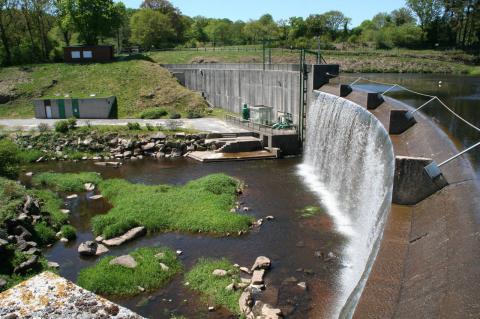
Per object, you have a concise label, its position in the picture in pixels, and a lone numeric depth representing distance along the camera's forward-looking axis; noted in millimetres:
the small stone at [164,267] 17750
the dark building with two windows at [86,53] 64688
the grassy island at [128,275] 16438
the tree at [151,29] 89875
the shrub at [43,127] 42862
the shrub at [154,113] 49672
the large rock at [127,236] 20622
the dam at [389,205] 9586
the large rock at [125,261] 17844
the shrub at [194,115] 49703
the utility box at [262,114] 41531
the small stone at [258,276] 16359
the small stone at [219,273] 16931
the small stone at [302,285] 16183
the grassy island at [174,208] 21922
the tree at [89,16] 67750
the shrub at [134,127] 42938
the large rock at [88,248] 19656
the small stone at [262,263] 17562
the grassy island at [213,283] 15344
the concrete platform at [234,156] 36094
